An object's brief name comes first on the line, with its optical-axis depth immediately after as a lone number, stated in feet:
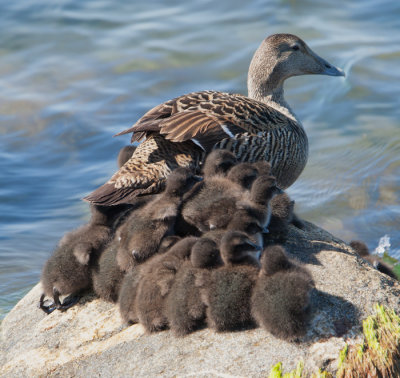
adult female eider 37.24
